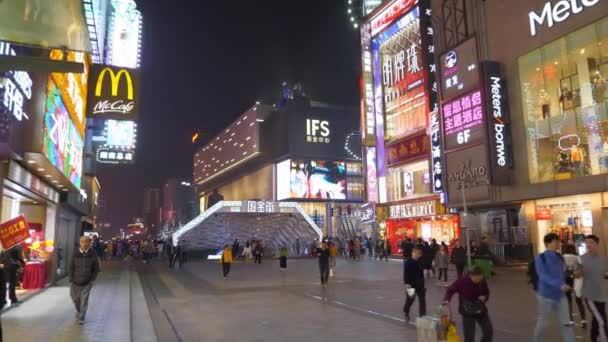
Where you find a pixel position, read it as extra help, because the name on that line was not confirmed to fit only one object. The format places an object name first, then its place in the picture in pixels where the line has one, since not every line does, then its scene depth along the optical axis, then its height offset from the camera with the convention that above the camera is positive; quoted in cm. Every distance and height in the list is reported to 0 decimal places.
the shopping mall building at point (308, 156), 7450 +1325
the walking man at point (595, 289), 663 -79
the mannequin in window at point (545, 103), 2373 +655
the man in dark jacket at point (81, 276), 920 -69
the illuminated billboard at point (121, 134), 2264 +512
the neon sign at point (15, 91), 898 +310
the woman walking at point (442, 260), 1709 -91
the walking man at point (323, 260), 1623 -80
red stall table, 1443 -106
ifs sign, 7662 +1723
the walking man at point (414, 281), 916 -87
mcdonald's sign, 1236 +391
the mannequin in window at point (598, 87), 2095 +646
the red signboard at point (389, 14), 3916 +1896
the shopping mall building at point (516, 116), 2139 +618
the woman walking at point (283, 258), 2486 -108
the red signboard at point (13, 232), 1180 +24
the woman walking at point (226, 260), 2005 -92
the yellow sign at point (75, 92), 1433 +514
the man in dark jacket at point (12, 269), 1134 -66
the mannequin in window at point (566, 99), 2259 +644
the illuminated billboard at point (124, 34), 2380 +1047
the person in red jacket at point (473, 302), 598 -85
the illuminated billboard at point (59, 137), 1245 +320
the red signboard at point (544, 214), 2447 +100
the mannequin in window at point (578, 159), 2152 +339
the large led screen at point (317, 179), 7388 +912
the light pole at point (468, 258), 1700 -86
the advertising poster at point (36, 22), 432 +211
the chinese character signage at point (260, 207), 3794 +246
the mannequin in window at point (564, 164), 2225 +327
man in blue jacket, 601 -77
